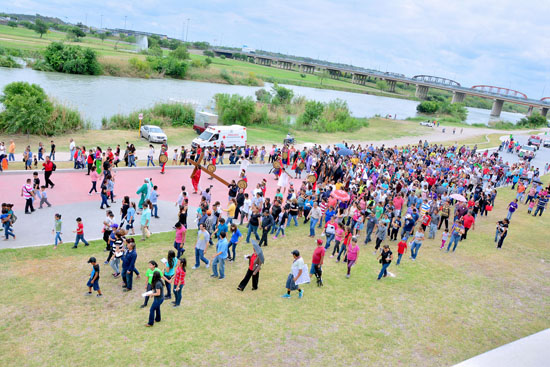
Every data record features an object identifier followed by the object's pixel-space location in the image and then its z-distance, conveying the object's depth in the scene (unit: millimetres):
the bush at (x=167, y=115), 34312
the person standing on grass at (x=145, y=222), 12867
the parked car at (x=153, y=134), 29781
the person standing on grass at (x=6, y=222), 11922
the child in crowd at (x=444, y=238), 15125
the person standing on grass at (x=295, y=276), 10219
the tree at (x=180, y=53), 89438
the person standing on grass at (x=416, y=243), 13719
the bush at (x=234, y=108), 41375
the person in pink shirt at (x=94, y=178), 16312
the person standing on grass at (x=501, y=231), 15758
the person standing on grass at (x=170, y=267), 9242
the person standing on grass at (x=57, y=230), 11608
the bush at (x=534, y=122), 85400
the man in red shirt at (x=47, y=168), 16183
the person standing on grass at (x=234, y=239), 11602
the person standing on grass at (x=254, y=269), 10055
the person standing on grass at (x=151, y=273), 8336
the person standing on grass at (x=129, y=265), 9688
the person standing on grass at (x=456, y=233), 14758
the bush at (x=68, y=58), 61000
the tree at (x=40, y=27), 111306
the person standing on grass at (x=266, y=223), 13249
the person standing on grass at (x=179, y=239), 11662
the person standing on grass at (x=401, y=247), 12992
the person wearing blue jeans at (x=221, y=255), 10648
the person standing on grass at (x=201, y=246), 11047
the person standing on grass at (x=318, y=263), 10875
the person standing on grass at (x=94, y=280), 9211
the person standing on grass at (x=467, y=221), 16202
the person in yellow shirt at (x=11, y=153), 20250
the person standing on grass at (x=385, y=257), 11578
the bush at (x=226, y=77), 84125
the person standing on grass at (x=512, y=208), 18531
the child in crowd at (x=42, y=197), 14594
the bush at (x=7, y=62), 56031
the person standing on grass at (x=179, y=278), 9188
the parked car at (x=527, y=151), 36875
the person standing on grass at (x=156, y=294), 8289
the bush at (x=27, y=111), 25562
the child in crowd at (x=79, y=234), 11698
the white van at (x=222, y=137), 28812
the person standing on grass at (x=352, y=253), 11666
